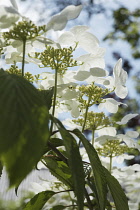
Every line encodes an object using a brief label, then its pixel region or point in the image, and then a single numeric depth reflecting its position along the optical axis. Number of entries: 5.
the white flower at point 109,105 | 0.90
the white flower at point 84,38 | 0.81
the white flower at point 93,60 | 0.83
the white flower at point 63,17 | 0.74
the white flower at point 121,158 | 1.15
